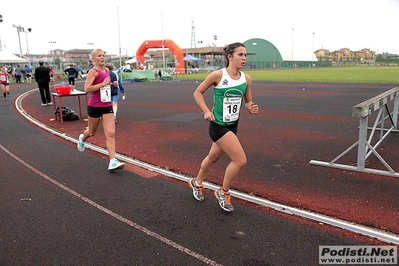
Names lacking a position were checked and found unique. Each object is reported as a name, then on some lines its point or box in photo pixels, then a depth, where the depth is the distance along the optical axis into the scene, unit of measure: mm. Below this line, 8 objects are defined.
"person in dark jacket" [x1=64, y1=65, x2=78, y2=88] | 19422
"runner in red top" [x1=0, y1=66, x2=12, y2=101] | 18225
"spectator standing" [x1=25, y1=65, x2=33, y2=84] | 35188
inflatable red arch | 44544
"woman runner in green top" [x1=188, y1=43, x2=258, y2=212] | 3857
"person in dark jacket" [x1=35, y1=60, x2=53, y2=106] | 13922
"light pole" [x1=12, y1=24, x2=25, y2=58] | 48366
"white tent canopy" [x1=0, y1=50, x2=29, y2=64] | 37853
